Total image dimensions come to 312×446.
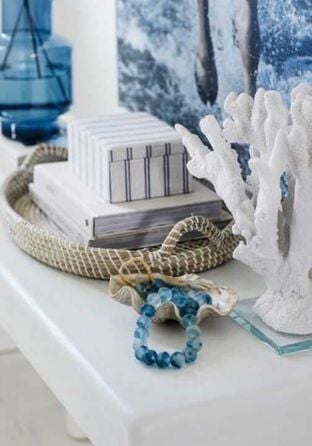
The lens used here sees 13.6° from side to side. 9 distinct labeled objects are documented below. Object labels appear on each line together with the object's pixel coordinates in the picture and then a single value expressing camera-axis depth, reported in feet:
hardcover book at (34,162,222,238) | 6.63
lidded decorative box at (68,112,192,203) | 6.74
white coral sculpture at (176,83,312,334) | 5.55
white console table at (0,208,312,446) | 5.28
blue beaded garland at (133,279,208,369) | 5.55
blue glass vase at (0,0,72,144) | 8.55
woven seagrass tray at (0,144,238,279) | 6.29
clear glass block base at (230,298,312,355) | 5.67
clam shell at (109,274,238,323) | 5.84
